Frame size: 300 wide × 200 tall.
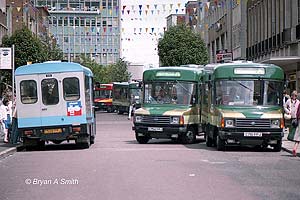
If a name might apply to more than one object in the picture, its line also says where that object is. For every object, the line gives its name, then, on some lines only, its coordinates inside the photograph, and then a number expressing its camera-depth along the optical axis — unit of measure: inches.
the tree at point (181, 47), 2625.5
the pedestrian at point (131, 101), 2256.4
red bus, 3149.6
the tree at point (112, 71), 4709.2
